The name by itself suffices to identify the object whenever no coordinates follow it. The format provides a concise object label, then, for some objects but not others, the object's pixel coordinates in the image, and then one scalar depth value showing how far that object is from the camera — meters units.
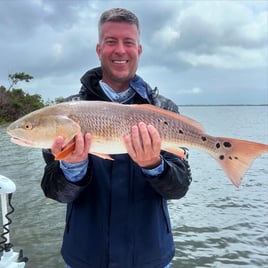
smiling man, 1.83
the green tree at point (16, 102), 39.06
